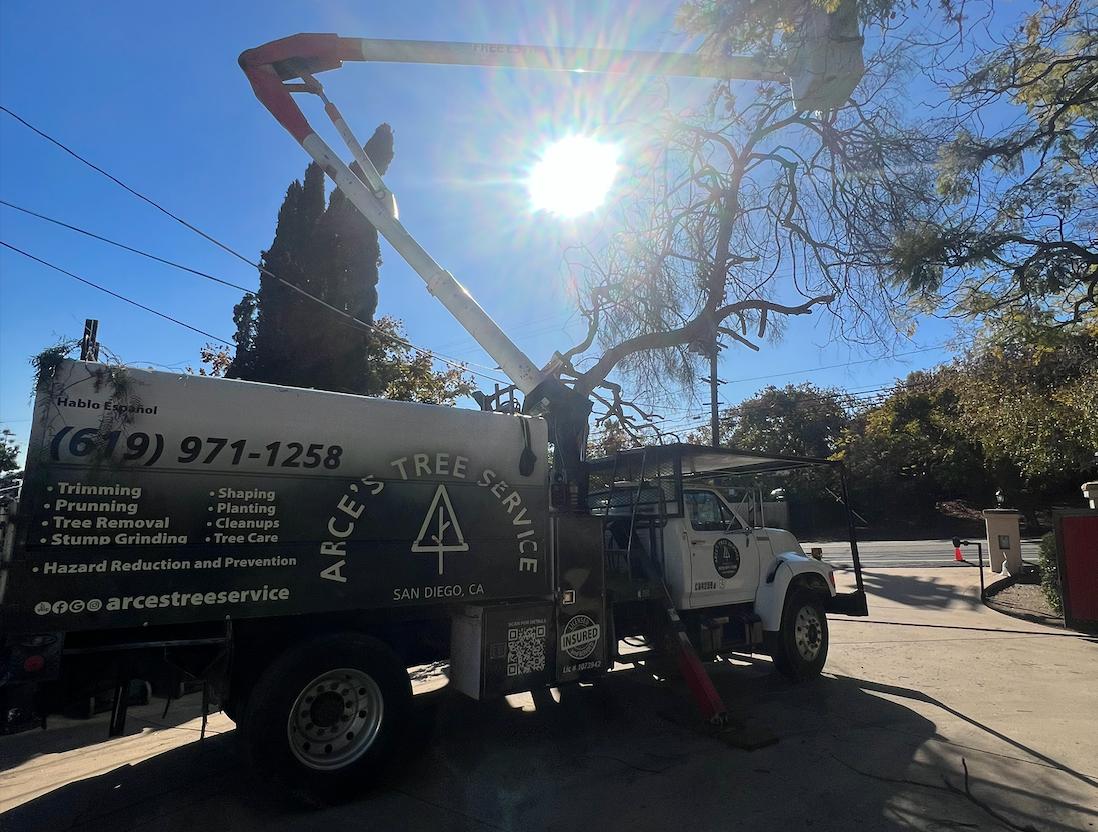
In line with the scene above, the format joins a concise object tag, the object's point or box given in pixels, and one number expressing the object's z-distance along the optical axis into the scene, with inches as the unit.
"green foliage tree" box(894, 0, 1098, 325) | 393.7
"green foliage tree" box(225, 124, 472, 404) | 581.6
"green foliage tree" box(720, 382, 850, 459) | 1787.6
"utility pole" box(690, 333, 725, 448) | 436.1
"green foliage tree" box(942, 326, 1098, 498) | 605.3
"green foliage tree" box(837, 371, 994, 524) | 1398.9
